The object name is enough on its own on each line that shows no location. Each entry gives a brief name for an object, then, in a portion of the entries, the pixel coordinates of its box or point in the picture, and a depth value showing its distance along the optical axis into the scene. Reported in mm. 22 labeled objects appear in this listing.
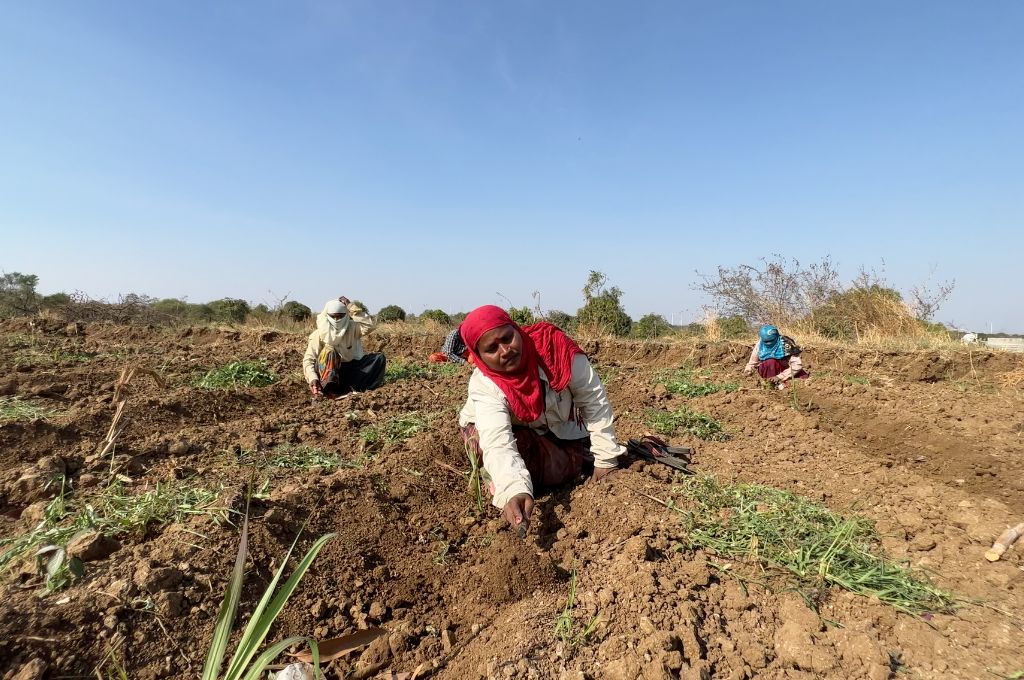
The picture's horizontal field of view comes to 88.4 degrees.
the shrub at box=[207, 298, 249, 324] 19330
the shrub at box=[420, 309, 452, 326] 17134
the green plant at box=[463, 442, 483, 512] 2691
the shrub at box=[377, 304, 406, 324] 20827
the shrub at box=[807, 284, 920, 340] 12445
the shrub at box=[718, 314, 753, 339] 13019
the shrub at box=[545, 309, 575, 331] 14001
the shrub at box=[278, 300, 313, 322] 16703
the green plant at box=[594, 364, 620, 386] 6645
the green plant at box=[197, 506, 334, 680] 1288
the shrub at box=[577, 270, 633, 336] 13562
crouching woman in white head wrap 6379
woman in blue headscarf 6938
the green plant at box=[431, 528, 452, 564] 2342
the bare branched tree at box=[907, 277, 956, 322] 12676
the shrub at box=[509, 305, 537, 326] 13392
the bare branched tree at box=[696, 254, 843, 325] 14242
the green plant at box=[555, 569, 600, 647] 1720
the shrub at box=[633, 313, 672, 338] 13842
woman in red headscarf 2445
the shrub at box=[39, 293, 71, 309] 14844
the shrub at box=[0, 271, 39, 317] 14589
